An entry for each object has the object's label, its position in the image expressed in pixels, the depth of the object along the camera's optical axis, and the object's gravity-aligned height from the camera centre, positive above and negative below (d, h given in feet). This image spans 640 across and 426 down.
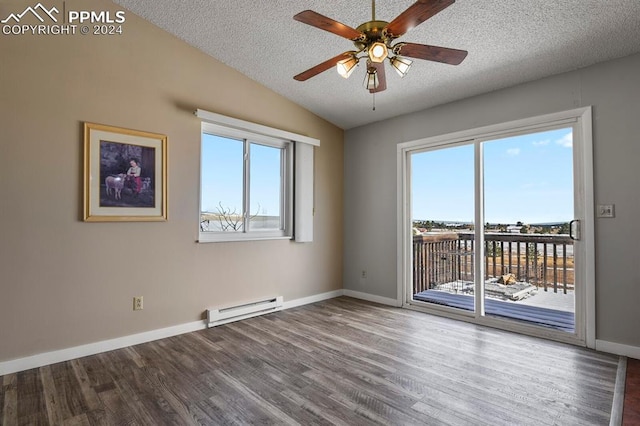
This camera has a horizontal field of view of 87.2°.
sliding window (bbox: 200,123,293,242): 12.55 +1.29
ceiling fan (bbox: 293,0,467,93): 6.01 +3.56
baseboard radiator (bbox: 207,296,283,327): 11.96 -3.58
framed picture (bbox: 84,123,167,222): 9.68 +1.31
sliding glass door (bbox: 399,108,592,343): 10.73 -0.43
